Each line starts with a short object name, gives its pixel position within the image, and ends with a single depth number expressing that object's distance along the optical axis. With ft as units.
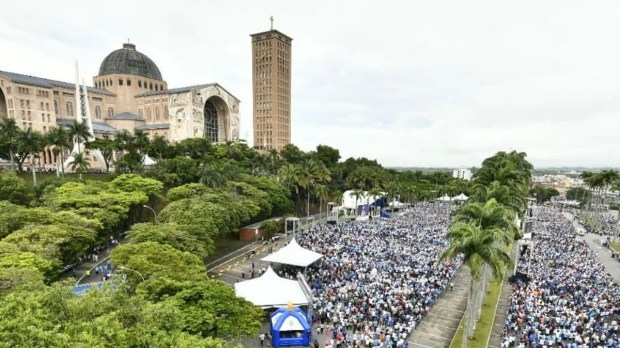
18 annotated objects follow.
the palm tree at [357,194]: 209.41
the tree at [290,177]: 200.85
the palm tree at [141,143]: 206.90
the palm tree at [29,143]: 162.91
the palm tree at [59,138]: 173.01
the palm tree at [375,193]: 219.20
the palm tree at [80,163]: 169.78
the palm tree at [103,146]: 204.85
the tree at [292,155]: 294.66
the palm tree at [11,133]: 165.07
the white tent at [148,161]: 248.73
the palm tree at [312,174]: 205.47
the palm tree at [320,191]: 210.86
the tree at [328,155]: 314.96
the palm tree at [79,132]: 190.80
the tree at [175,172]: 176.35
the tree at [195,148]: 233.76
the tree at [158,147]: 214.42
